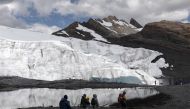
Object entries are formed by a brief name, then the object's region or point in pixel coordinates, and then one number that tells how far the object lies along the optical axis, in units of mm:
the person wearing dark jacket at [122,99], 12638
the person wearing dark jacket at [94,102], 12810
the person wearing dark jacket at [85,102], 12141
